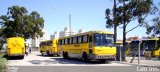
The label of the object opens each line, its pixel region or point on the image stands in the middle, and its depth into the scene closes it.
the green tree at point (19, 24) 32.83
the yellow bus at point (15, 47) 17.90
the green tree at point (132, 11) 14.48
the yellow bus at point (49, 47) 22.51
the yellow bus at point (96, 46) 13.31
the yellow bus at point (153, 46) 21.57
